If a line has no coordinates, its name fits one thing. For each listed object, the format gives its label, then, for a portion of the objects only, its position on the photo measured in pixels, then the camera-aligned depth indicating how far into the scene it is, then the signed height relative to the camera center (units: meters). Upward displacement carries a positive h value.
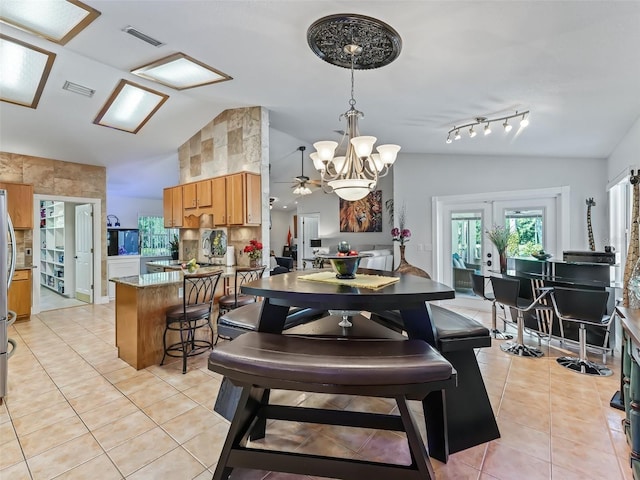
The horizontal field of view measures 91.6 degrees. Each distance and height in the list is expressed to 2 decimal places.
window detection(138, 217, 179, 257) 8.38 +0.02
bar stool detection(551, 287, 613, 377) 2.81 -0.71
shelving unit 6.55 -0.24
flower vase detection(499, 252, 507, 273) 4.15 -0.36
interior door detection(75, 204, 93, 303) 5.96 -0.29
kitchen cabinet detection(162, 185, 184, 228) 5.52 +0.56
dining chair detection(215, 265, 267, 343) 3.59 -0.72
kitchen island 3.08 -0.79
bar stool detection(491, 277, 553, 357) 3.33 -0.76
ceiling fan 7.31 +1.32
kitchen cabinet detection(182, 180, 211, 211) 4.94 +0.68
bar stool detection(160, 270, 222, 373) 3.12 -0.76
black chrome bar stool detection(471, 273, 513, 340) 3.98 -0.79
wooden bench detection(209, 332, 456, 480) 1.35 -0.62
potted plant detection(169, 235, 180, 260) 6.34 -0.24
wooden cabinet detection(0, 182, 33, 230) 4.69 +0.53
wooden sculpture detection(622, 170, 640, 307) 2.45 -0.06
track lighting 3.20 +1.30
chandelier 2.14 +1.41
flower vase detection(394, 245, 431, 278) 5.84 -0.59
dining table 1.54 -0.31
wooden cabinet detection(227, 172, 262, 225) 4.38 +0.54
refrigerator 2.42 -0.39
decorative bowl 1.89 -0.17
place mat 1.71 -0.26
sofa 6.34 -0.39
